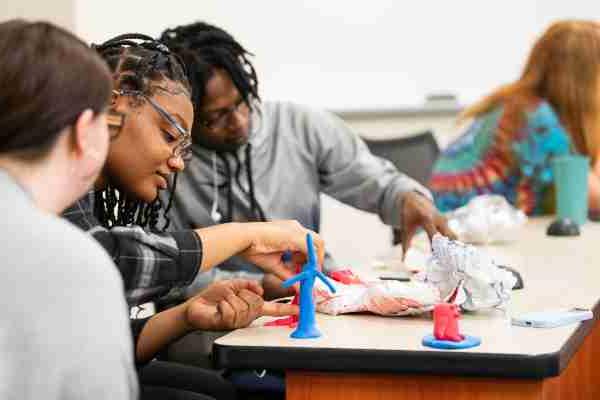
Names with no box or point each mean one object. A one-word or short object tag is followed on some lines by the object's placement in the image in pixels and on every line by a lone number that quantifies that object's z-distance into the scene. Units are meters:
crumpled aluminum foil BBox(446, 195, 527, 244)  2.36
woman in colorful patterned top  2.85
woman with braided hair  1.36
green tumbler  2.76
